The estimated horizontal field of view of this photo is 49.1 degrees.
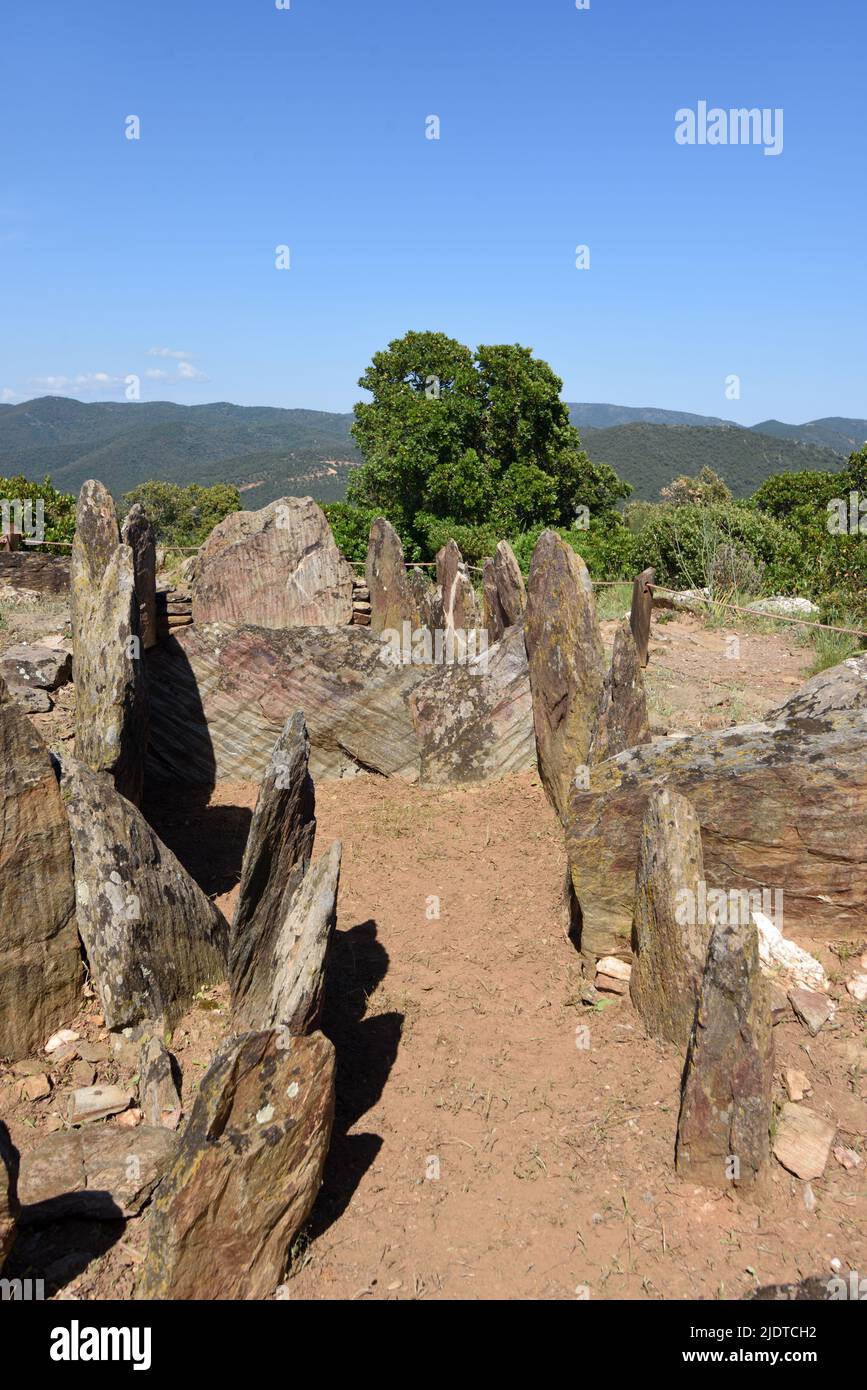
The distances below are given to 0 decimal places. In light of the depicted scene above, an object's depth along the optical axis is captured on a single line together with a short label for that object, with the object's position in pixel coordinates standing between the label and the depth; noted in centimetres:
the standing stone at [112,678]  595
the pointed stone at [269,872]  443
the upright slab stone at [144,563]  728
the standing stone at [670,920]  428
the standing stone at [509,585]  819
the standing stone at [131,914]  466
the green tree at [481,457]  2089
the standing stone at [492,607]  862
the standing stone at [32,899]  447
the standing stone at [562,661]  674
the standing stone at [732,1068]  351
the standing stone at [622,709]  595
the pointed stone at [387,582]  905
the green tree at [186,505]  3959
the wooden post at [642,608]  935
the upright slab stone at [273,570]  918
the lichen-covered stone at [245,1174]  304
